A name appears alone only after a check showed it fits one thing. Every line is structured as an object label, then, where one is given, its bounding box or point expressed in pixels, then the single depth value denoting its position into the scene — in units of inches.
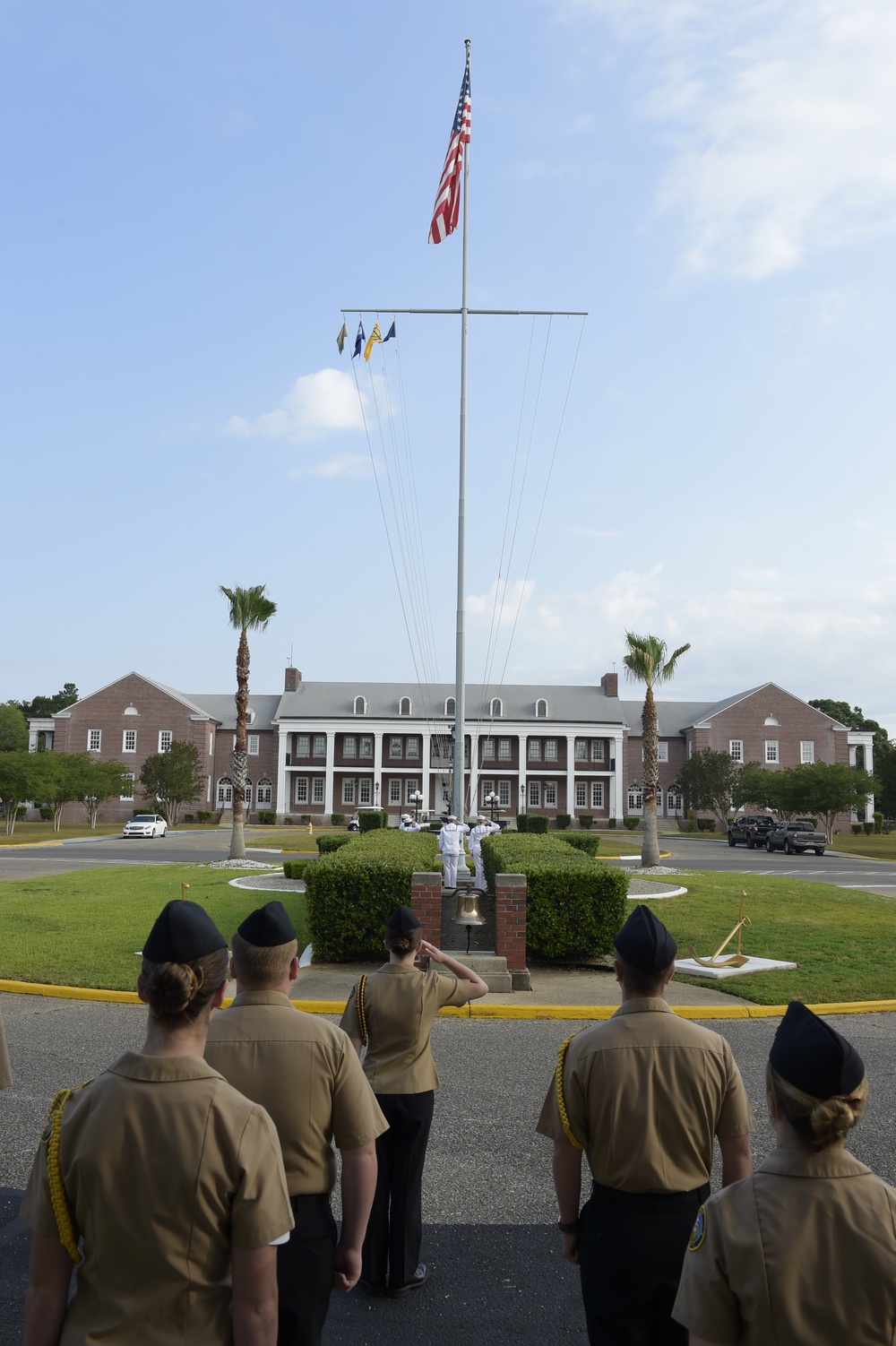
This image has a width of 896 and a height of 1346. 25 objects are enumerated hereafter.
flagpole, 928.9
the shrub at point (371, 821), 1710.1
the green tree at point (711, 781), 2687.0
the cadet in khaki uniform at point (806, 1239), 83.4
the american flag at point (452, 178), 956.6
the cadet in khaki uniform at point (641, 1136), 117.2
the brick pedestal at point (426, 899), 456.4
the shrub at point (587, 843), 1139.5
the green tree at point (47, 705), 4926.2
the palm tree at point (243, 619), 1286.9
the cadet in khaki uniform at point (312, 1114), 119.8
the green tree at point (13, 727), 3530.0
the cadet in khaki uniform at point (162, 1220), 88.0
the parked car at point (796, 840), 1825.8
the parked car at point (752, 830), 2009.1
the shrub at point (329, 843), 1003.3
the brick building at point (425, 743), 2987.2
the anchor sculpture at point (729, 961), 489.1
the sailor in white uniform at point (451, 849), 809.5
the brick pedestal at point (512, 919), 464.1
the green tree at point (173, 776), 2605.8
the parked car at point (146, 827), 2041.1
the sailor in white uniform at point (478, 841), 826.8
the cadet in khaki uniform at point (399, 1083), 173.0
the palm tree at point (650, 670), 1255.5
